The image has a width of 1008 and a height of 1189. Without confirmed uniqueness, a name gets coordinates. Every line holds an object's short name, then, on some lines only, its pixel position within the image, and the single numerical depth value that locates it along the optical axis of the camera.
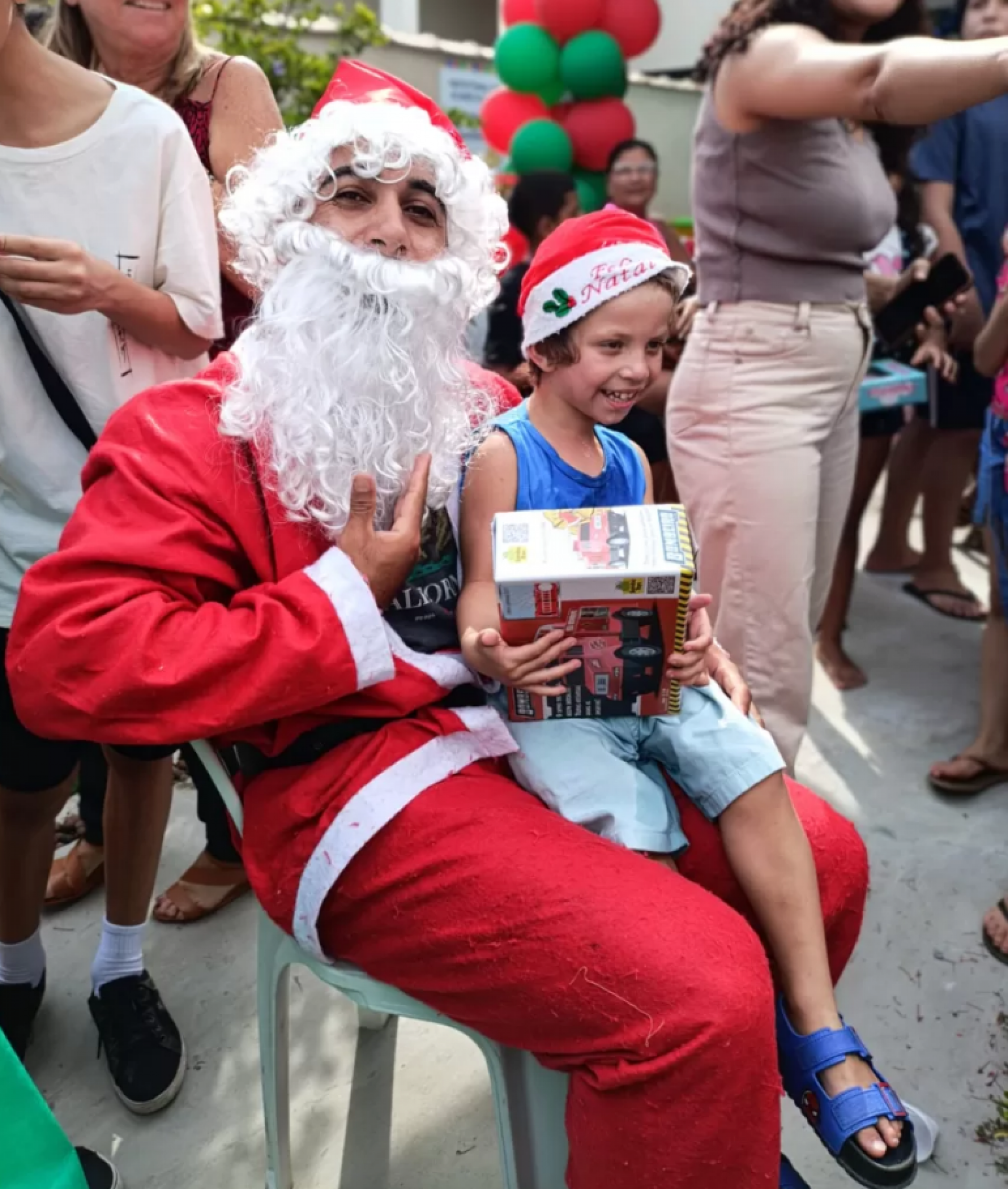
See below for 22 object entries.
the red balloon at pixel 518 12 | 6.99
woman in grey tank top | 2.27
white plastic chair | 1.47
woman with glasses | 5.34
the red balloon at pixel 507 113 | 7.00
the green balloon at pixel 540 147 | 6.50
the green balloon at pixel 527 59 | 6.70
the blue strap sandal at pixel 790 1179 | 1.55
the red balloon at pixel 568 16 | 6.75
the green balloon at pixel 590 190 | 6.89
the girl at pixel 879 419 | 3.36
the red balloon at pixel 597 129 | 6.82
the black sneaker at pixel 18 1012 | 2.12
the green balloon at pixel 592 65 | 6.78
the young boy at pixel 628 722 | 1.49
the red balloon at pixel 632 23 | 6.90
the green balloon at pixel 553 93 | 6.95
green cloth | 1.28
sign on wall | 7.99
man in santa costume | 1.28
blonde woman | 2.10
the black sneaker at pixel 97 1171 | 1.79
